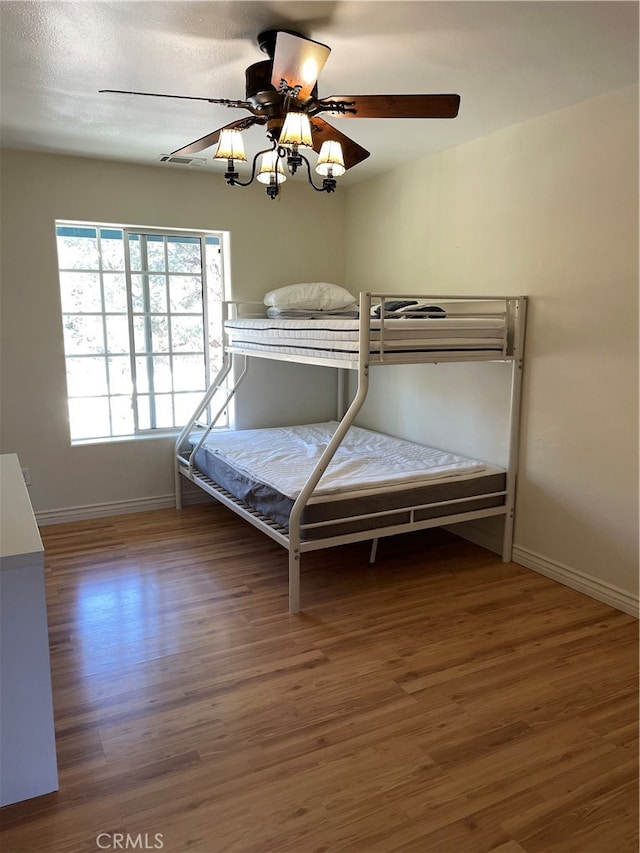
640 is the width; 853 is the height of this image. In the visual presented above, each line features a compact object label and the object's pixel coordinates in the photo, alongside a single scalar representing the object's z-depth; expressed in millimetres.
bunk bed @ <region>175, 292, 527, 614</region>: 2777
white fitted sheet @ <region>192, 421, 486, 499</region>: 3043
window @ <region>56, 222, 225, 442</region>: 4070
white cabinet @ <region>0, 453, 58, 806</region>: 1644
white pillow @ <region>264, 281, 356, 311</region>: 4027
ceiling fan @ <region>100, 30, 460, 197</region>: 1899
